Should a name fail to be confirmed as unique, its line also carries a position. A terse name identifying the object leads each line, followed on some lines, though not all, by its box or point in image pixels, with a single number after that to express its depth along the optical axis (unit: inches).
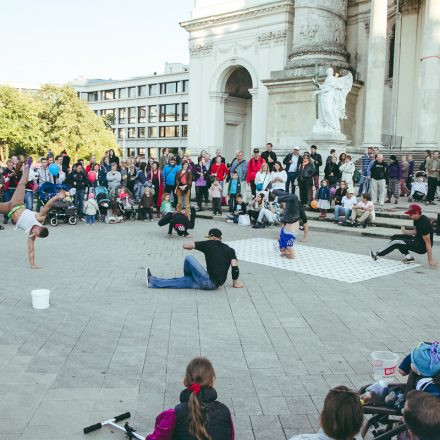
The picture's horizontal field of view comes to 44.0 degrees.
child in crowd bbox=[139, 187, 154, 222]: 714.0
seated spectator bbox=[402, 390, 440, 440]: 115.9
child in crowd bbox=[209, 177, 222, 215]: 761.0
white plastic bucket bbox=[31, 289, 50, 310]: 303.7
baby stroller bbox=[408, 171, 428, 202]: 770.2
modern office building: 3085.6
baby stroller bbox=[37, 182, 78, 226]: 660.1
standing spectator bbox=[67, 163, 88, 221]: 697.0
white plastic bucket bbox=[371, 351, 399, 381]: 194.2
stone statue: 852.6
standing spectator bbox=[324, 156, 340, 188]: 743.7
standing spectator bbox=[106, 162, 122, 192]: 729.6
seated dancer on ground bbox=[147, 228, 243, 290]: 350.9
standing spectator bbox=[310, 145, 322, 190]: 759.7
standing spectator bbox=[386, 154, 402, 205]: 763.4
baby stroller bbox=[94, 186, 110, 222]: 700.7
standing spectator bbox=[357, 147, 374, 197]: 754.2
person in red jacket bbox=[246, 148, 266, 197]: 778.2
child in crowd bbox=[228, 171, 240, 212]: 762.2
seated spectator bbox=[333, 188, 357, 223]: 653.9
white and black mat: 418.0
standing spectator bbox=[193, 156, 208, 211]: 784.9
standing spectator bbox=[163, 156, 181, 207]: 762.8
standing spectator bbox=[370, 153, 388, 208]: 705.0
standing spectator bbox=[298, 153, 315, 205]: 718.5
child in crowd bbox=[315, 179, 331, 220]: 703.7
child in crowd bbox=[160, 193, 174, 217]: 709.3
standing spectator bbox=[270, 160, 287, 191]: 701.3
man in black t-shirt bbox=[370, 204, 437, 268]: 432.8
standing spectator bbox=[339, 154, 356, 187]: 740.0
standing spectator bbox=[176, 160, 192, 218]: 690.8
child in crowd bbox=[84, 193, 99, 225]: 678.5
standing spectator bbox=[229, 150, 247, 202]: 797.2
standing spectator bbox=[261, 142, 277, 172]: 783.1
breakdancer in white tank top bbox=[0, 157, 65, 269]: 405.7
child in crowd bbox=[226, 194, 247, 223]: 711.1
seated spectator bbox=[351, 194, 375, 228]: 631.2
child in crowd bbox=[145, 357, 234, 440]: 130.0
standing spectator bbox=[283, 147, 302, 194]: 756.0
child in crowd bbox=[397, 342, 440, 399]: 150.4
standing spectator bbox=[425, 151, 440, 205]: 737.6
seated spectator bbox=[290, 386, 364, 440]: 121.3
